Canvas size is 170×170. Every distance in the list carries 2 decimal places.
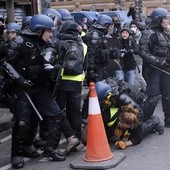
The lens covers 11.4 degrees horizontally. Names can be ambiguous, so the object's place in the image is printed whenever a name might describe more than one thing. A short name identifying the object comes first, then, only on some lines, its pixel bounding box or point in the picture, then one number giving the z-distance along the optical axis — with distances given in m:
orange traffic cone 9.75
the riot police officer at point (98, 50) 13.57
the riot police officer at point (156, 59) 12.02
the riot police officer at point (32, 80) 9.69
